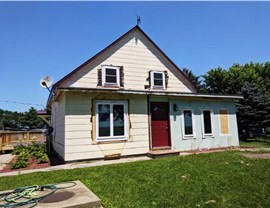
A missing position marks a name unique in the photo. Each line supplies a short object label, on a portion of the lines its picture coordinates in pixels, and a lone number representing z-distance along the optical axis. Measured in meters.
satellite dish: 10.02
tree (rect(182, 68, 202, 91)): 29.67
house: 8.20
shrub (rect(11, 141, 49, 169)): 8.00
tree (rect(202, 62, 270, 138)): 17.21
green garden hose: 3.23
